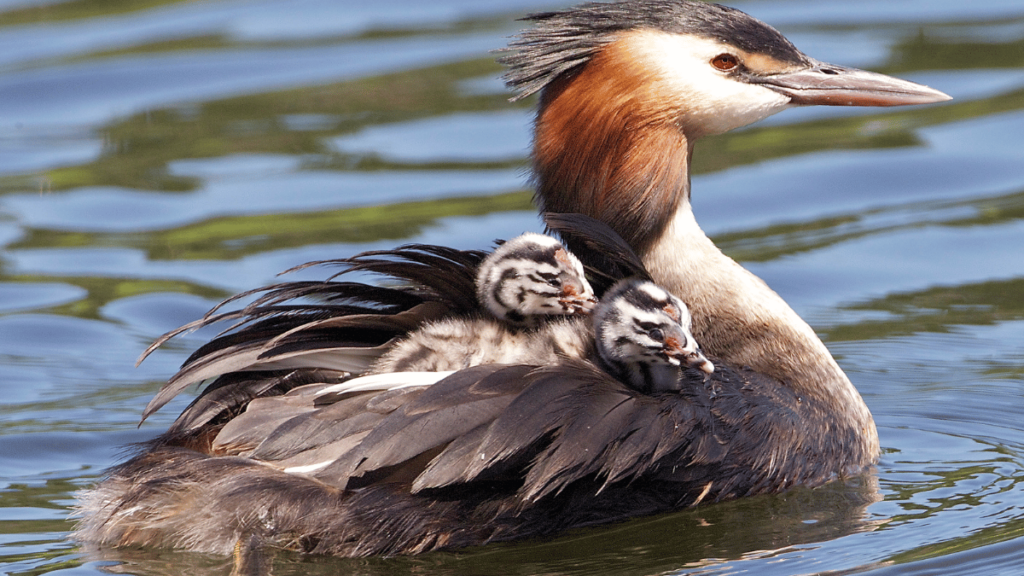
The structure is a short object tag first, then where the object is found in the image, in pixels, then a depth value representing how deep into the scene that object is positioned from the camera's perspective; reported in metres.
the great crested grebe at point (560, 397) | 9.98
